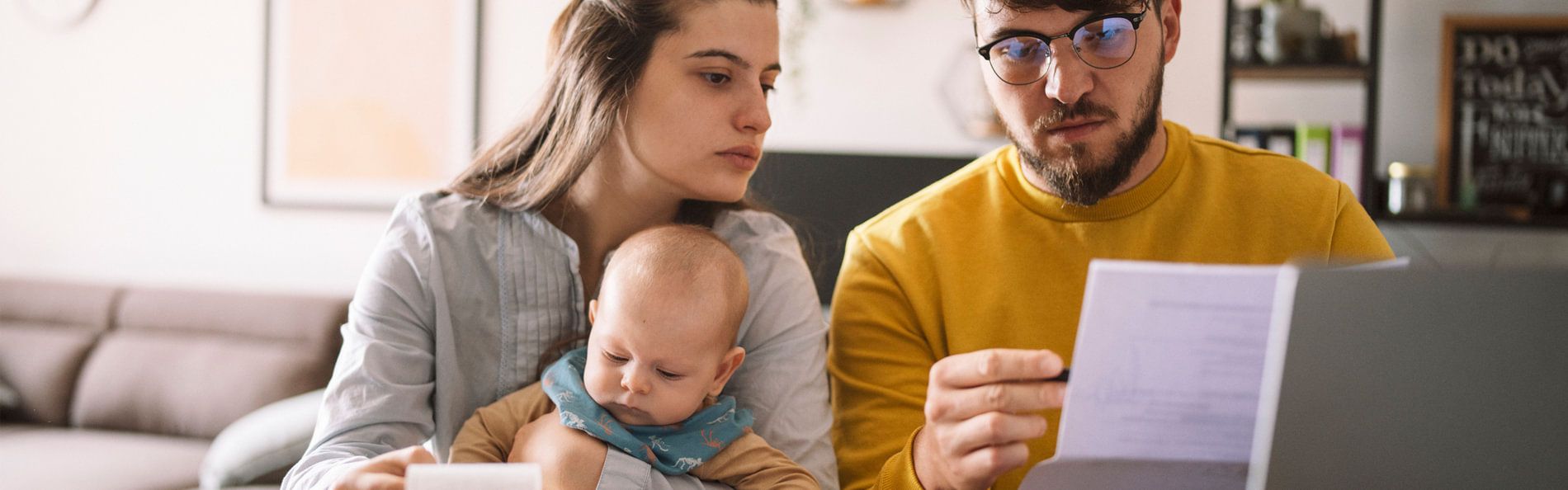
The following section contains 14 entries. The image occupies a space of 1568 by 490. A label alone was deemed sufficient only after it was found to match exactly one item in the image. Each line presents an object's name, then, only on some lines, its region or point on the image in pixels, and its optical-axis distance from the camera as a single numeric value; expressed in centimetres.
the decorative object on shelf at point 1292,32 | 272
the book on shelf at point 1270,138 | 274
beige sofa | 285
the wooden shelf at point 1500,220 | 263
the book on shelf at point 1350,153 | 269
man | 138
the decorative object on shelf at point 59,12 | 394
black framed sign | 275
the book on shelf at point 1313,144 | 271
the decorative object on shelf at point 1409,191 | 272
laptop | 82
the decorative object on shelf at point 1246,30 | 279
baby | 122
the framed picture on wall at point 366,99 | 351
